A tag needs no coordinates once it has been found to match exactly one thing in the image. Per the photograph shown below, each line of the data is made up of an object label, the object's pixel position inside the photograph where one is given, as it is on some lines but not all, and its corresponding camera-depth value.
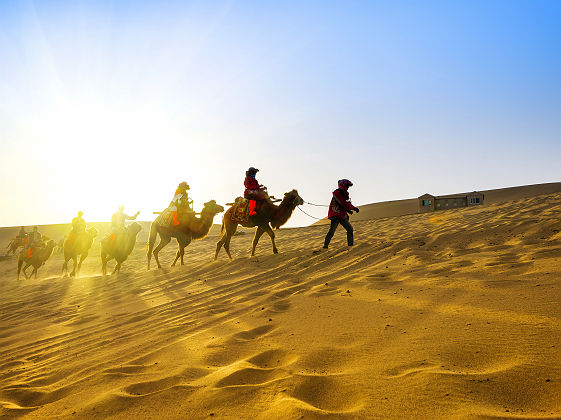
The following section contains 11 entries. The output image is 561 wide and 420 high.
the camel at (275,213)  12.44
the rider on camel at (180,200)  13.88
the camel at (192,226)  13.91
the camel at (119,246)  14.51
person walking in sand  10.96
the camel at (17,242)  25.27
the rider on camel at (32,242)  19.23
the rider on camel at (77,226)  16.88
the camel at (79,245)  16.84
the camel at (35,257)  19.19
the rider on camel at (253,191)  12.34
